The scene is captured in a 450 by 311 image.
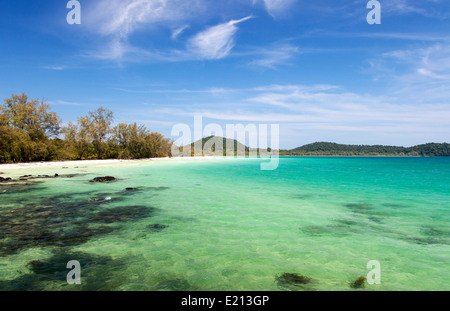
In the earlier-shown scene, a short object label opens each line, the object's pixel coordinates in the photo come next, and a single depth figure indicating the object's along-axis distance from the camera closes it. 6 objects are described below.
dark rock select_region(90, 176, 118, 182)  24.67
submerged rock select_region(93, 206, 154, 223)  10.57
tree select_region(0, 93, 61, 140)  47.91
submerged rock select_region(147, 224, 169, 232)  9.42
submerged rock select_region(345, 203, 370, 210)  14.15
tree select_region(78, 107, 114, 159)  67.12
